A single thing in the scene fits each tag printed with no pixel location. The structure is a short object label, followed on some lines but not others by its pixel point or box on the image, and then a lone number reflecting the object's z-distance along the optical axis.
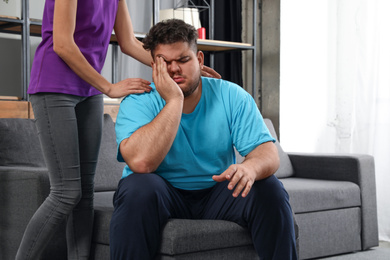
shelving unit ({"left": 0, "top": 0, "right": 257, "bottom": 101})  4.20
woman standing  3.07
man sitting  2.89
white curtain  5.01
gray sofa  3.06
